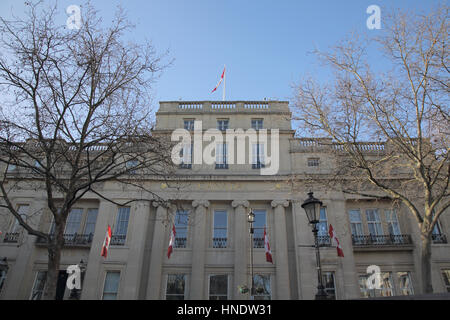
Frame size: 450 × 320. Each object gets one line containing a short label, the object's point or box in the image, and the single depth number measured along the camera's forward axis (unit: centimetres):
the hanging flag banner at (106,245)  1842
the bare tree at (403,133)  1276
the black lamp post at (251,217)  1717
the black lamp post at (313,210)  1016
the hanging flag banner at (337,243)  1902
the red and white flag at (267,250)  1883
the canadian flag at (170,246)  1915
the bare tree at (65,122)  1218
